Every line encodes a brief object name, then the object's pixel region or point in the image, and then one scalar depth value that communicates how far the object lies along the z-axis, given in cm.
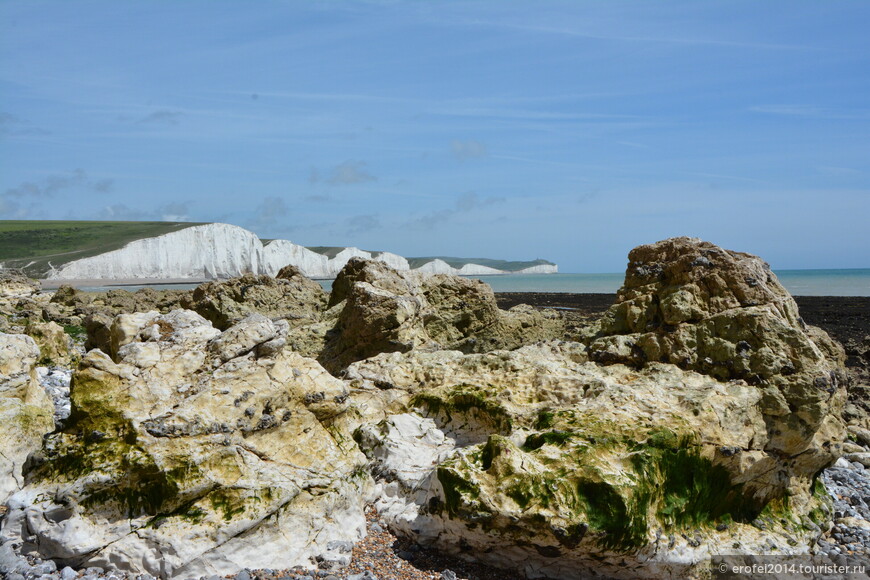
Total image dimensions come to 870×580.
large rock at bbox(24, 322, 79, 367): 1355
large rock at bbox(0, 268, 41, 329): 2403
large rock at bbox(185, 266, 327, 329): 1584
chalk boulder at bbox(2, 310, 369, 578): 541
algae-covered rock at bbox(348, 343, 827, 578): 569
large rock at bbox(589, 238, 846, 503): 710
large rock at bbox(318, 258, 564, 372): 1141
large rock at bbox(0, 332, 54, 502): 682
